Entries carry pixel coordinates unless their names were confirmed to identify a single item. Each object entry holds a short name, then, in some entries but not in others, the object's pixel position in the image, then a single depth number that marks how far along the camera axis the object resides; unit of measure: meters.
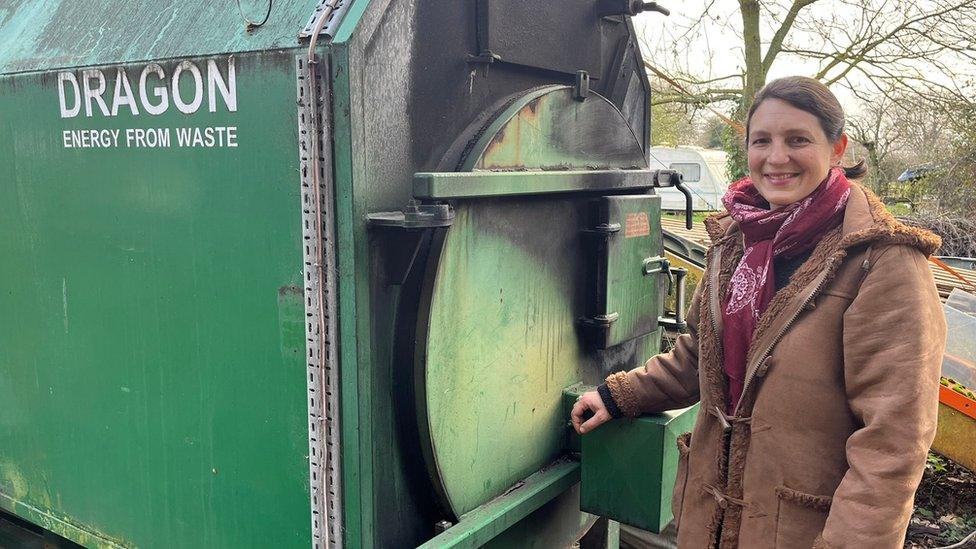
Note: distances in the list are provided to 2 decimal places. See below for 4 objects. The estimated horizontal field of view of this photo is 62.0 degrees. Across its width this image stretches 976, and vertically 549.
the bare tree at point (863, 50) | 9.30
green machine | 2.09
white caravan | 18.92
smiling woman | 1.62
